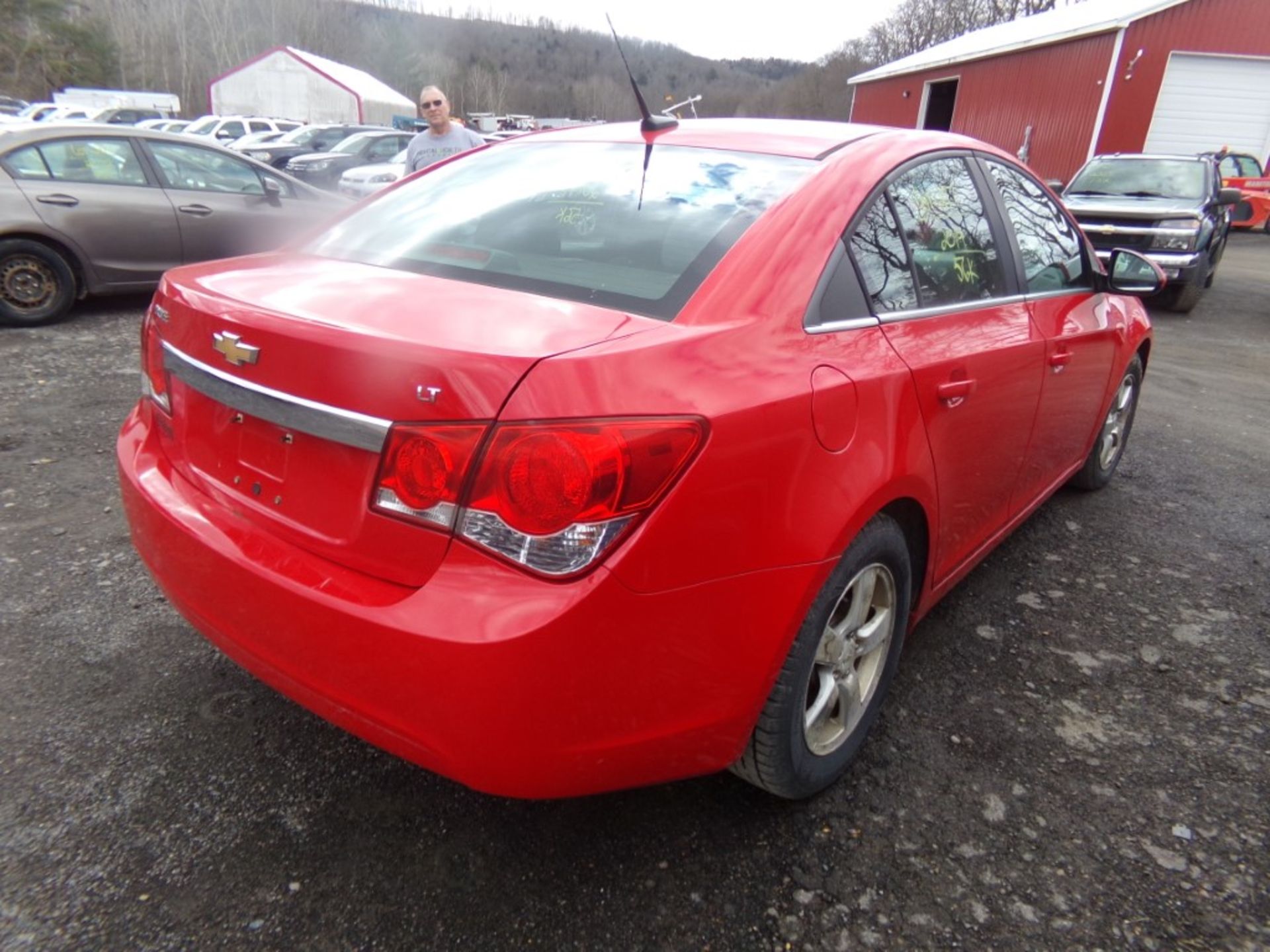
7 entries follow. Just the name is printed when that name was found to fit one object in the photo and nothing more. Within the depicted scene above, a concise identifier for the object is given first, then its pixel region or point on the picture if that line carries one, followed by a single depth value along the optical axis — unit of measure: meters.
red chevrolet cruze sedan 1.42
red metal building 18.08
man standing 6.31
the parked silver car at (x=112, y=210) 6.18
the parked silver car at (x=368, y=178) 13.19
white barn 47.88
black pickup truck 9.37
